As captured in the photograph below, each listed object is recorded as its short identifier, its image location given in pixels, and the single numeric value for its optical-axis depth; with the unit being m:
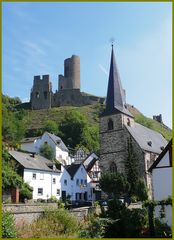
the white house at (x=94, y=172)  58.25
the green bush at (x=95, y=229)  15.98
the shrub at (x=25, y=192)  38.37
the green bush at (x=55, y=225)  17.09
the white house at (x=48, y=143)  73.19
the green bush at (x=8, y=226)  14.36
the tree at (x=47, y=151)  68.76
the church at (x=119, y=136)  50.34
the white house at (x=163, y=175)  25.58
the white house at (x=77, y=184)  52.16
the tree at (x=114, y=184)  46.34
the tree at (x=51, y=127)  96.12
